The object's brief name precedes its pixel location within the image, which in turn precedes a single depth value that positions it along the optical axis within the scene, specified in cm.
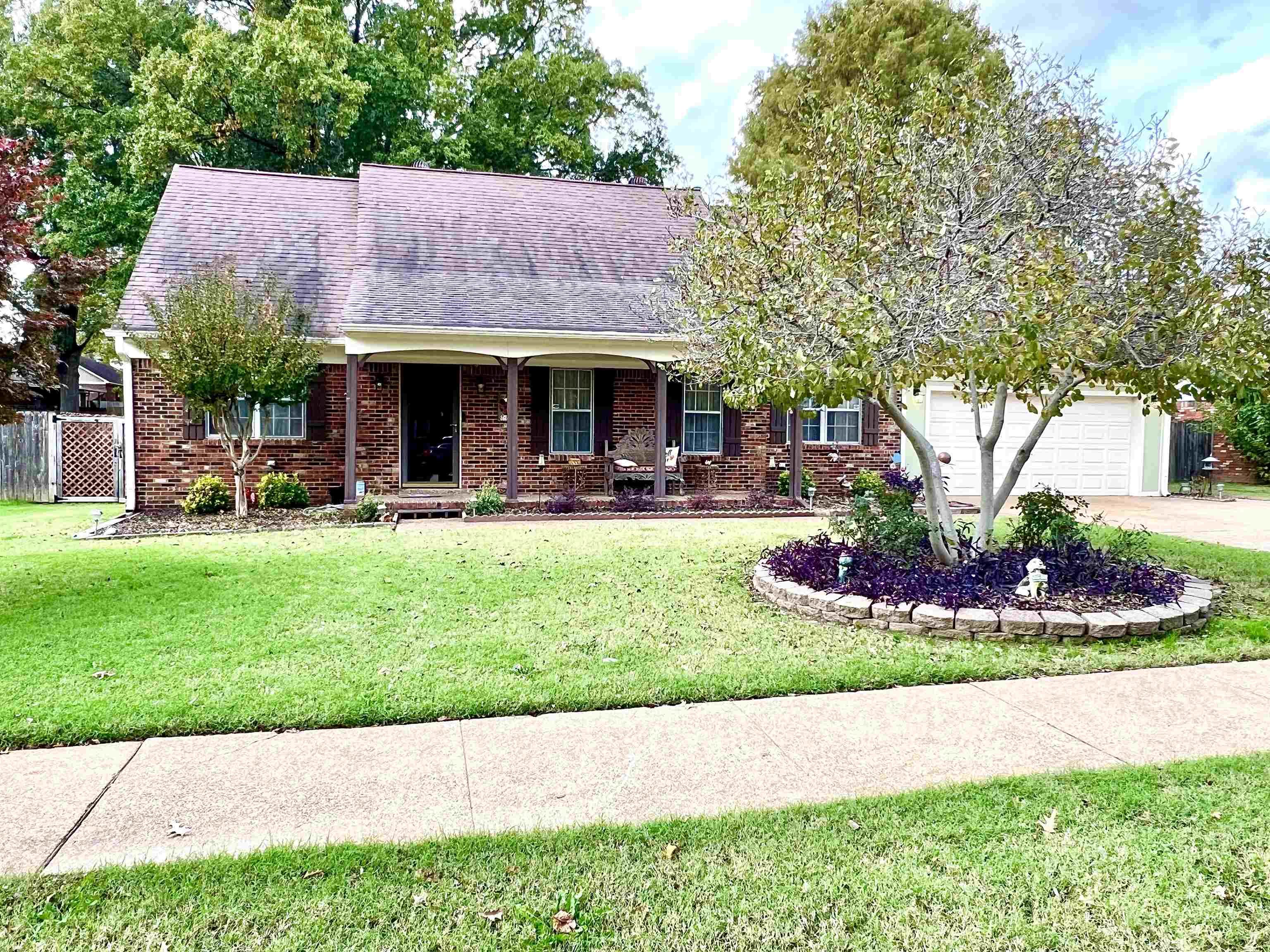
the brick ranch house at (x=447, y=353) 1220
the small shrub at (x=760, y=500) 1272
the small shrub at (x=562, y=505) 1186
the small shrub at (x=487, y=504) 1163
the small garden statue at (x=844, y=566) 625
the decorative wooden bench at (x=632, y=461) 1302
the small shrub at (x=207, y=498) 1140
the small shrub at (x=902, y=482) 1173
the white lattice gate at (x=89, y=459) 1490
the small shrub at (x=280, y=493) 1183
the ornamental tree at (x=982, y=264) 546
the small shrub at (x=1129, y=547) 689
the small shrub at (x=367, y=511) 1106
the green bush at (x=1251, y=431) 1759
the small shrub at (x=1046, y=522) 664
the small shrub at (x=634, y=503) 1210
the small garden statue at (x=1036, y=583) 565
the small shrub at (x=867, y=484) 1311
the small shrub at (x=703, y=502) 1241
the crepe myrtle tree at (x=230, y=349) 1027
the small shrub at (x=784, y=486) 1377
